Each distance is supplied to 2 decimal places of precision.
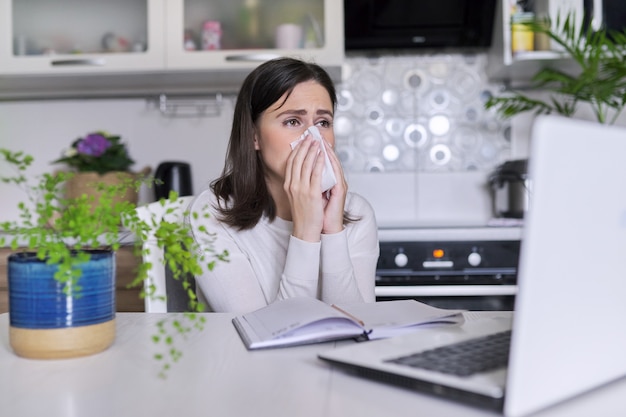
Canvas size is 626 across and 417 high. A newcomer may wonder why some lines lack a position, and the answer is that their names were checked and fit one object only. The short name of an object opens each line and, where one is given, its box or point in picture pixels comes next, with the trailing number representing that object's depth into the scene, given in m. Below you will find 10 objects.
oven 2.21
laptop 0.51
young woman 1.45
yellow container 2.41
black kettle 2.55
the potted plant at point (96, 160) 2.53
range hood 2.54
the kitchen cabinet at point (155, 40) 2.46
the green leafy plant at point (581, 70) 2.26
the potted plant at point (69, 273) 0.78
